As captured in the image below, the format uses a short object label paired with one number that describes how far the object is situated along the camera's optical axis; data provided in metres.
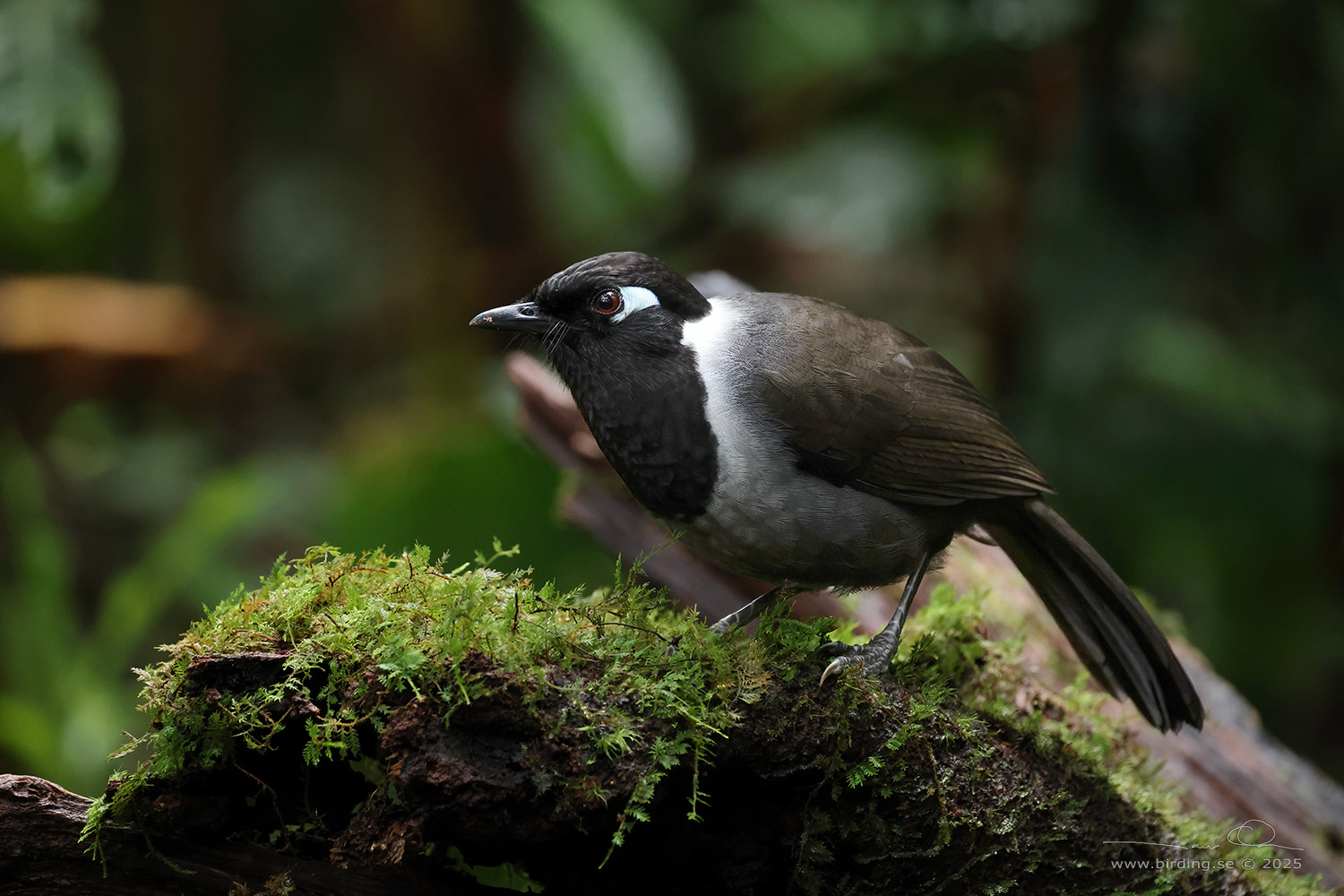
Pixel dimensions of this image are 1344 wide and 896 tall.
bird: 5.66
